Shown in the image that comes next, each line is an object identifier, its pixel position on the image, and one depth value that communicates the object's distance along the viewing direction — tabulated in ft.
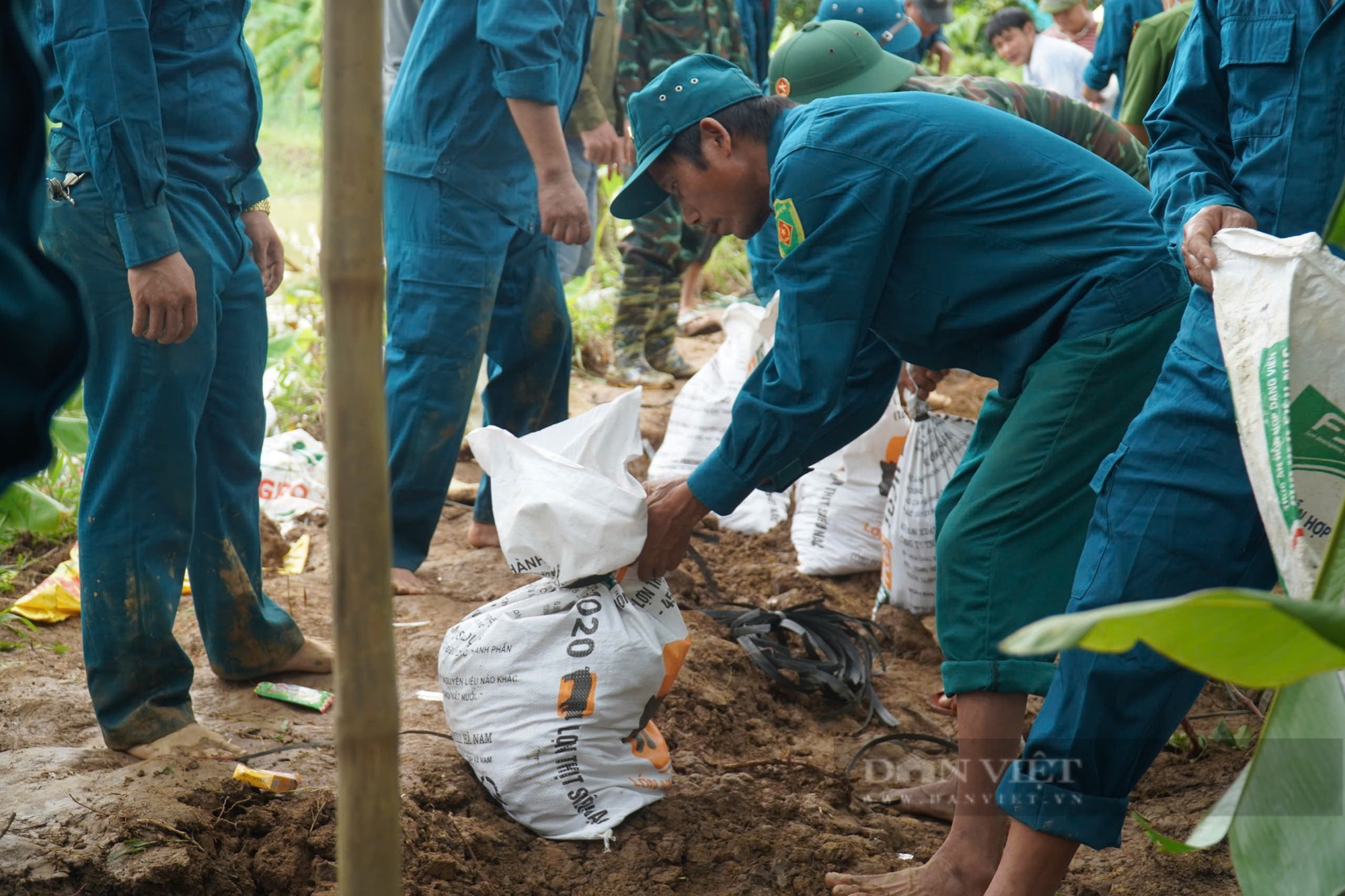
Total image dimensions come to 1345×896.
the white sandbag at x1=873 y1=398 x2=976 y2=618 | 10.73
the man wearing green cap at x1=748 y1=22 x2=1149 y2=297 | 11.82
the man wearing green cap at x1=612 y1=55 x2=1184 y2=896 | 6.89
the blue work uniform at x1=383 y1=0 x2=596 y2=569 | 10.34
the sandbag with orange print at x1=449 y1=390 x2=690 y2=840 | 7.27
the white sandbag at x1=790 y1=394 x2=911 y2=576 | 12.30
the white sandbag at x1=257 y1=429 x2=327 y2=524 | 13.50
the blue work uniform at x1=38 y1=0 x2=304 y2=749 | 6.82
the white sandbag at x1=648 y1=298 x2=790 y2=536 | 13.41
